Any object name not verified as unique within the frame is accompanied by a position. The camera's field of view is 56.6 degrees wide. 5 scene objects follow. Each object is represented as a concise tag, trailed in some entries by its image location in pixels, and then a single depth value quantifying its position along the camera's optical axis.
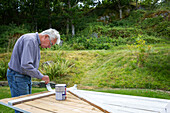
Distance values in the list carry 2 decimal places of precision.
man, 2.01
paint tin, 1.91
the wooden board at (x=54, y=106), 1.60
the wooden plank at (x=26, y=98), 1.77
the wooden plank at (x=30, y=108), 1.57
